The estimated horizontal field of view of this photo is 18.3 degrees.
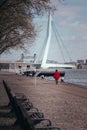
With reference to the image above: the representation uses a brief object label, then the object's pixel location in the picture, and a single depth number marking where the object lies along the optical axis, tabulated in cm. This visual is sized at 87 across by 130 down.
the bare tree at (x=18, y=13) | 1168
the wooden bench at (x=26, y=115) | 594
